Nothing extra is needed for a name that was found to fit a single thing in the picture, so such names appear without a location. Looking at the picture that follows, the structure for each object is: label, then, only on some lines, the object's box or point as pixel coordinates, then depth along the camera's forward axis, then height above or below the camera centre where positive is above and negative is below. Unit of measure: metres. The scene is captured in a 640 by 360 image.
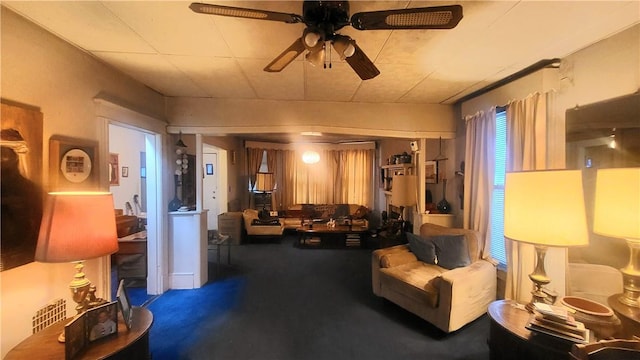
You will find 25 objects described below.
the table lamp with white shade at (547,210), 1.39 -0.18
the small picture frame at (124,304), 1.51 -0.75
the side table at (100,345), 1.28 -0.87
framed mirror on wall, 1.73 +0.22
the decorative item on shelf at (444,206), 3.70 -0.41
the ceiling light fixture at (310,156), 6.52 +0.53
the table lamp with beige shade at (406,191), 3.76 -0.20
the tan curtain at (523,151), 2.32 +0.24
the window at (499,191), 2.83 -0.15
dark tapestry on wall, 1.47 -0.02
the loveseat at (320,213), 6.45 -0.92
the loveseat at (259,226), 5.62 -1.05
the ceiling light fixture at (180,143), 3.36 +0.45
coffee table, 5.37 -1.22
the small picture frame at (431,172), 4.14 +0.08
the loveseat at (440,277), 2.31 -1.00
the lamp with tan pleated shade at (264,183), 7.05 -0.15
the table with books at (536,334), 1.29 -0.84
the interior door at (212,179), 6.16 -0.03
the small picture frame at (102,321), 1.37 -0.77
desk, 3.40 -1.05
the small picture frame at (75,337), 1.22 -0.77
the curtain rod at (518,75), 2.29 +1.01
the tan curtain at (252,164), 6.98 +0.36
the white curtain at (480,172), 2.86 +0.06
